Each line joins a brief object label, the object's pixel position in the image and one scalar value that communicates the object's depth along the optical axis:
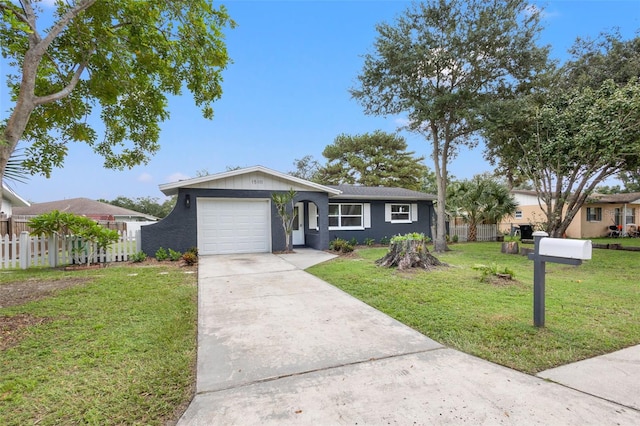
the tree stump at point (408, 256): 7.77
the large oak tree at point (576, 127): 8.49
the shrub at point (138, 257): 9.47
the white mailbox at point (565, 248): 3.15
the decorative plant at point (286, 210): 11.17
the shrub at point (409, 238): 7.94
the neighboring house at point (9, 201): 13.27
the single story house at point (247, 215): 10.43
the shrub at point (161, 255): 9.77
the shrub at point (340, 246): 11.32
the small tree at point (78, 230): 8.09
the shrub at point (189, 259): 8.90
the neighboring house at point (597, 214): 20.44
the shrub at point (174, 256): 9.87
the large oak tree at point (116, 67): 6.07
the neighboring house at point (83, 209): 21.11
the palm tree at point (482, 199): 15.62
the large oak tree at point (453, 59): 10.70
